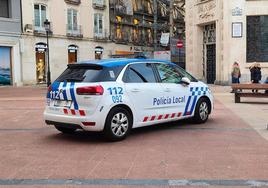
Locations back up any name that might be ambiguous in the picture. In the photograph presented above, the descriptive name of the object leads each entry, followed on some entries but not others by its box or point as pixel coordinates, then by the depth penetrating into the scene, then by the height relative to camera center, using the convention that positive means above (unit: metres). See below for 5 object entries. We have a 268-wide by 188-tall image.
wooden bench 15.02 -0.92
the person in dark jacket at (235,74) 21.16 -0.52
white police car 7.74 -0.61
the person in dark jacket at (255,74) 20.80 -0.53
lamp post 30.18 +2.92
